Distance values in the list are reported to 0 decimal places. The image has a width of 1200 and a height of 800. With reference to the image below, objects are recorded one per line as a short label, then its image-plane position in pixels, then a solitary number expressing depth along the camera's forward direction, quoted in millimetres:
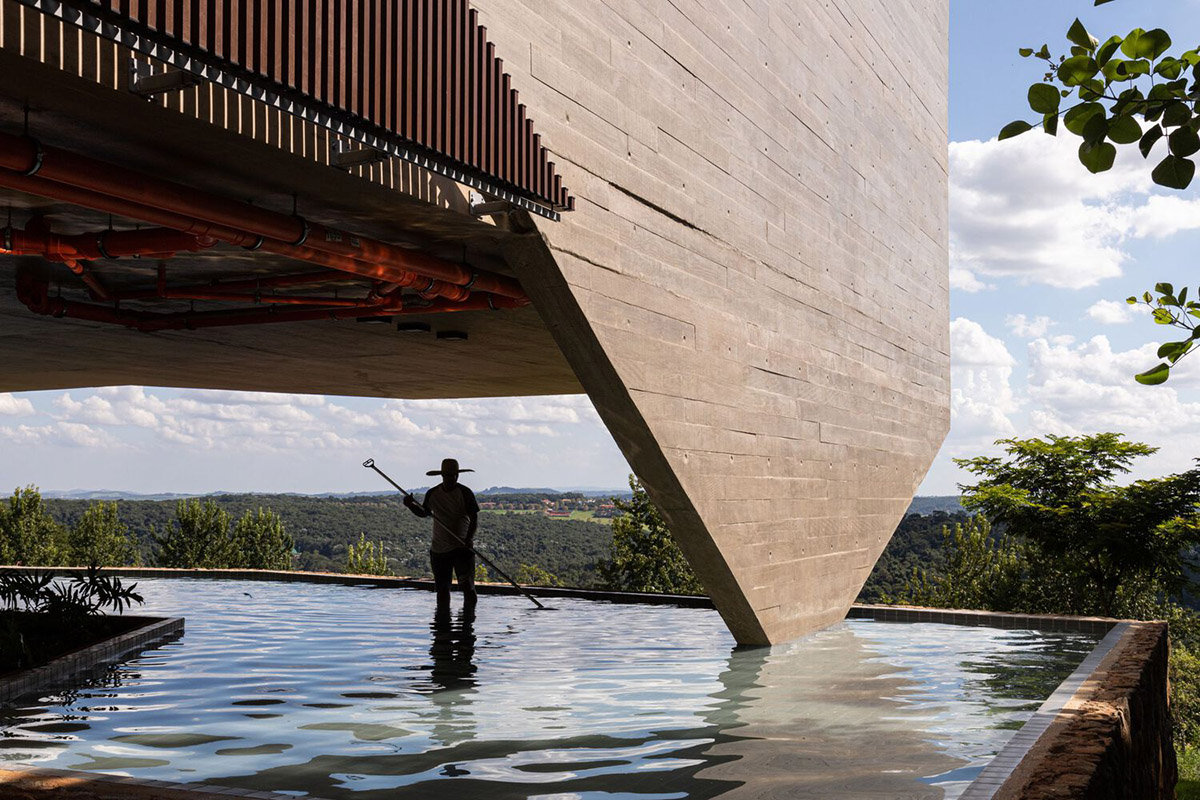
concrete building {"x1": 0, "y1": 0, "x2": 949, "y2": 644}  4797
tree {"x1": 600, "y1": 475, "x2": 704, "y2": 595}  22812
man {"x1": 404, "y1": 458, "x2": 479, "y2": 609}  10867
